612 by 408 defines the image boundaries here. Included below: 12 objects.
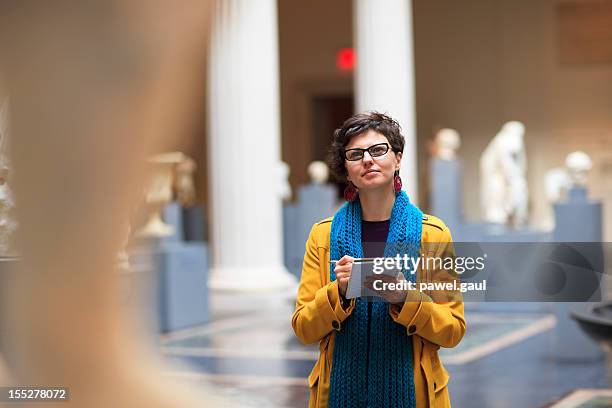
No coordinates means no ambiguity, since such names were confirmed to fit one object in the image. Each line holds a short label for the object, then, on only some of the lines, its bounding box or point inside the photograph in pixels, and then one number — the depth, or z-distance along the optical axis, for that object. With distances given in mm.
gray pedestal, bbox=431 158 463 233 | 14852
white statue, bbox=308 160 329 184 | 18109
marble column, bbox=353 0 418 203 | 15664
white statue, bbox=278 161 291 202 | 16688
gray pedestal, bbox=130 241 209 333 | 11133
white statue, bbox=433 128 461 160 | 18328
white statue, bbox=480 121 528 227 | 16141
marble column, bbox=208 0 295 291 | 14773
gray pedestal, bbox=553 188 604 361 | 8625
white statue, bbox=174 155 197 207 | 22500
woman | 2502
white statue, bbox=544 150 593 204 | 12289
